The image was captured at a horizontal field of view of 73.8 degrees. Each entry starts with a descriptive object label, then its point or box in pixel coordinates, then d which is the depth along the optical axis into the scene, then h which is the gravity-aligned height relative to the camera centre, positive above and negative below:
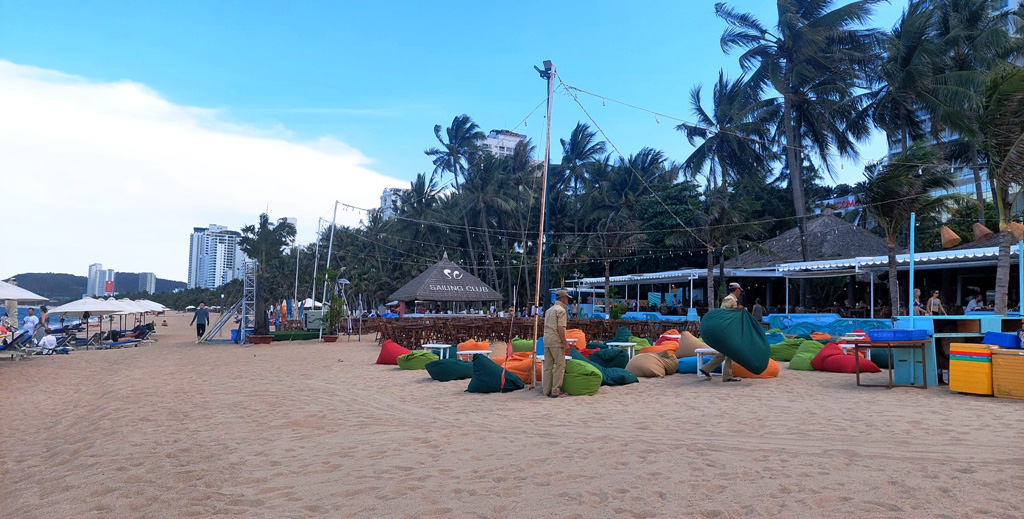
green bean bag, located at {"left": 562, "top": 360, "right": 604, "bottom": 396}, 8.67 -0.83
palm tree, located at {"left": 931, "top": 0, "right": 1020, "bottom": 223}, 24.92 +10.67
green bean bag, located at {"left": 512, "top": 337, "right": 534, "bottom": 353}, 13.66 -0.65
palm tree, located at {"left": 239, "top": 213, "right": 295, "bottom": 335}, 45.94 +4.72
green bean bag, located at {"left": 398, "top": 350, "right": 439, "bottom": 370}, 12.05 -0.85
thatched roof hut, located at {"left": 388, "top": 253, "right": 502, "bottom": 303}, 19.50 +0.75
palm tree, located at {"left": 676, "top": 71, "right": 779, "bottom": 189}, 31.09 +8.82
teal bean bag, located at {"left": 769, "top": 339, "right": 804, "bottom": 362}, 12.60 -0.57
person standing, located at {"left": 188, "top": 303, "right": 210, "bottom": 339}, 22.82 -0.42
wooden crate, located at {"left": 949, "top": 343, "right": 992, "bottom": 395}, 7.72 -0.52
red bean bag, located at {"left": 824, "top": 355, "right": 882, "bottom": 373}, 10.45 -0.67
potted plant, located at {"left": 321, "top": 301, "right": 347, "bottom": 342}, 21.55 -0.30
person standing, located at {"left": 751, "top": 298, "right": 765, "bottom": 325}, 19.52 +0.20
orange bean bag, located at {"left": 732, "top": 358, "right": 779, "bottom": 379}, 9.91 -0.77
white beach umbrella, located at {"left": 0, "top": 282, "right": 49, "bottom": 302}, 14.85 +0.24
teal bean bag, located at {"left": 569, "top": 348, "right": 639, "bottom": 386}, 9.54 -0.85
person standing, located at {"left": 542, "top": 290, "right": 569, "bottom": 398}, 8.27 -0.39
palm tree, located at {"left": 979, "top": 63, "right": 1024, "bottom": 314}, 11.15 +3.23
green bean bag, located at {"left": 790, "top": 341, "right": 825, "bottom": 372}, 11.12 -0.59
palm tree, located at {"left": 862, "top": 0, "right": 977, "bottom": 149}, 24.20 +9.19
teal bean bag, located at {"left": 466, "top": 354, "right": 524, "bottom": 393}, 9.06 -0.88
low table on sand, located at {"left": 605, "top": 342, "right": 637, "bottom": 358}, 11.62 -0.54
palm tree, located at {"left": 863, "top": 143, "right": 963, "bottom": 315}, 16.27 +3.13
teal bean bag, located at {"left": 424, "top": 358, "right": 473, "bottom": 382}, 10.37 -0.87
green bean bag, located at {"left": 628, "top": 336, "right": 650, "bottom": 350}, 13.04 -0.51
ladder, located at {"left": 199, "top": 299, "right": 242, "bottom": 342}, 22.09 -0.63
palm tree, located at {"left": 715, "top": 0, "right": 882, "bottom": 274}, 28.23 +10.91
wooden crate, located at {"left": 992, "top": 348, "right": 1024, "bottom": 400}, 7.50 -0.55
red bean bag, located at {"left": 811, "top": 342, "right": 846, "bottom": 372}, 10.83 -0.54
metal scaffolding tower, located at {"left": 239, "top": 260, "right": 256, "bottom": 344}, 21.13 +0.06
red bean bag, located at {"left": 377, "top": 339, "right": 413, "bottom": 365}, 13.26 -0.81
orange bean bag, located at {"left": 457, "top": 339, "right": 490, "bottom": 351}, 13.12 -0.63
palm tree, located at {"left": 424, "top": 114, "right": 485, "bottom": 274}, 46.72 +11.53
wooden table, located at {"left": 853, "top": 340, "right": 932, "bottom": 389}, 8.39 -0.29
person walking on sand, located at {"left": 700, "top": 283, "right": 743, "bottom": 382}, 9.57 -0.57
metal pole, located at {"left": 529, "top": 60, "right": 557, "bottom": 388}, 9.17 +2.78
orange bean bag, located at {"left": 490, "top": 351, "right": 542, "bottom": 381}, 9.43 -0.74
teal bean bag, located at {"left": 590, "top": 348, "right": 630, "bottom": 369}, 10.88 -0.68
